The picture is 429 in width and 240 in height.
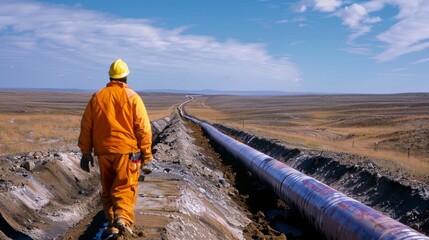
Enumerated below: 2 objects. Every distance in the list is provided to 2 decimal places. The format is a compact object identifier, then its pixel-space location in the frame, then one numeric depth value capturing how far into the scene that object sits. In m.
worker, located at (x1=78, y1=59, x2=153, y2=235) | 6.26
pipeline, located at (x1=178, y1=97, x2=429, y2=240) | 6.75
